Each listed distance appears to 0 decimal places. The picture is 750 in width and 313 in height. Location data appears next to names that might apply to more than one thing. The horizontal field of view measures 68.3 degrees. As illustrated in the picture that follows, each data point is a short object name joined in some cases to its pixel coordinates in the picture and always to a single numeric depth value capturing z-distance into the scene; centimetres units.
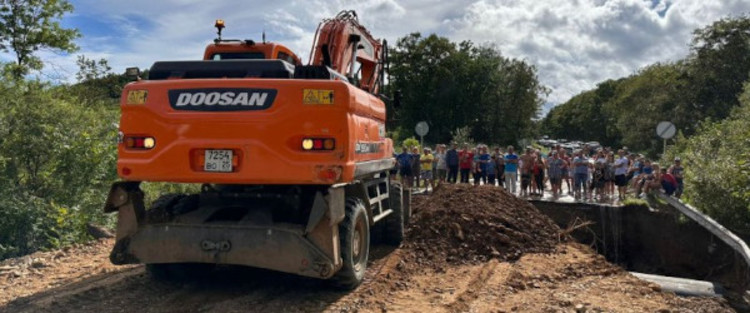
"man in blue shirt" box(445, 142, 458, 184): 1644
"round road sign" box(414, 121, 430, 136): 2104
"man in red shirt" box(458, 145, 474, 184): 1644
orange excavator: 538
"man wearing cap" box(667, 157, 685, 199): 1302
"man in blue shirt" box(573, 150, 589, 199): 1510
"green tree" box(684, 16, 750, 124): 3212
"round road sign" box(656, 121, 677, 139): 1575
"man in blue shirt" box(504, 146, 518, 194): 1576
